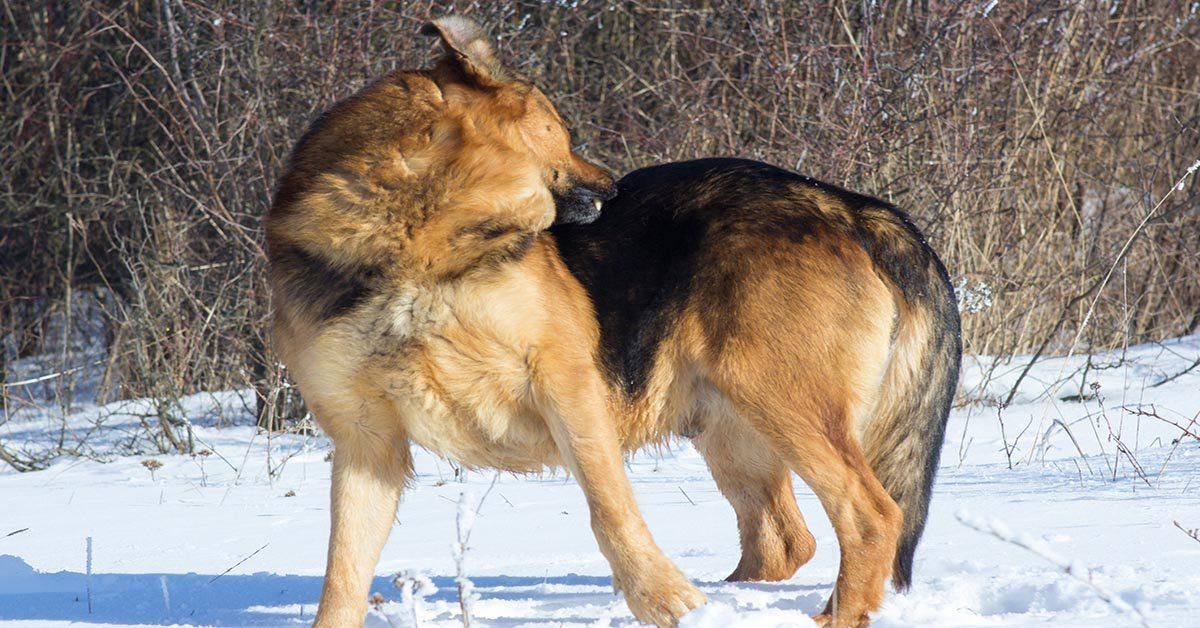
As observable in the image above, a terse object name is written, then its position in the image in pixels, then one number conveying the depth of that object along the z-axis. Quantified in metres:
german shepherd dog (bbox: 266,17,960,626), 8.45
